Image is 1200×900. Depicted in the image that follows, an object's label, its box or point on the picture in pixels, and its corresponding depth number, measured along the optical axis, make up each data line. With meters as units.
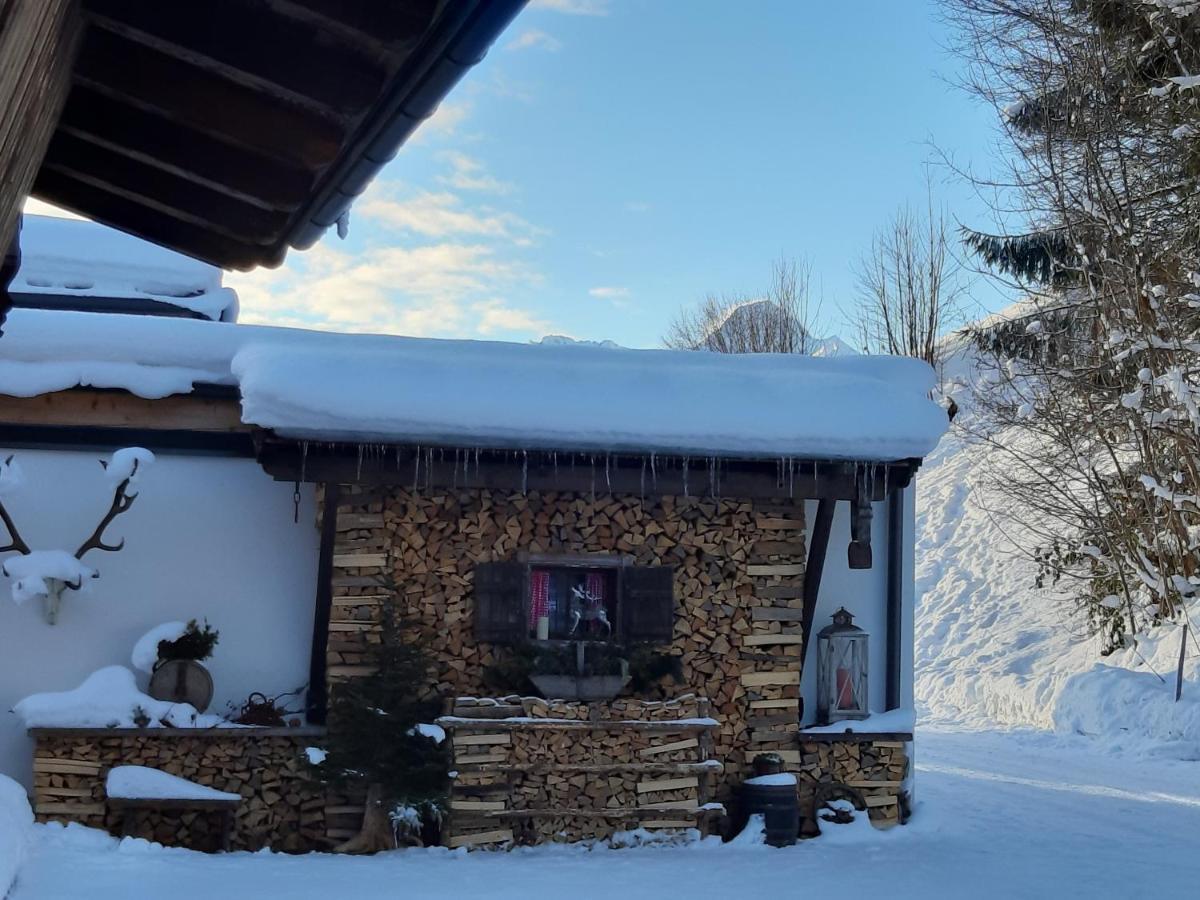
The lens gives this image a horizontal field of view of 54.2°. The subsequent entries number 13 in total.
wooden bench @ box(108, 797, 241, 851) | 7.13
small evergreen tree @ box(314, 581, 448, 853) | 7.28
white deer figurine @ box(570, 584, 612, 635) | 8.09
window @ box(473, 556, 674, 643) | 7.83
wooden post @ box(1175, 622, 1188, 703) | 12.86
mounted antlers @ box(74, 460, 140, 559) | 7.60
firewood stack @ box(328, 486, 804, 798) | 7.79
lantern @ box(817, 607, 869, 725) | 8.48
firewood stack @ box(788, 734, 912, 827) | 8.24
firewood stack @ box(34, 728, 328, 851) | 7.28
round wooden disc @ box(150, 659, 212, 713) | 7.57
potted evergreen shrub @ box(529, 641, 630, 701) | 7.68
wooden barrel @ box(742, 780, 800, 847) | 7.79
